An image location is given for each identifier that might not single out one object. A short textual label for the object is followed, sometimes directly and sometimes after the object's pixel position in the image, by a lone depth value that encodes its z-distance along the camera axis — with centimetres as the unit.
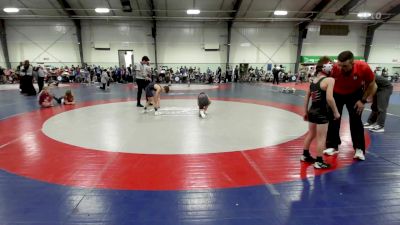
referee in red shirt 370
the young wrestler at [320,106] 328
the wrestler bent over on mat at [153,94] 722
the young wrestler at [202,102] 689
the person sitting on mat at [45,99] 831
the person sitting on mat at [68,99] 901
